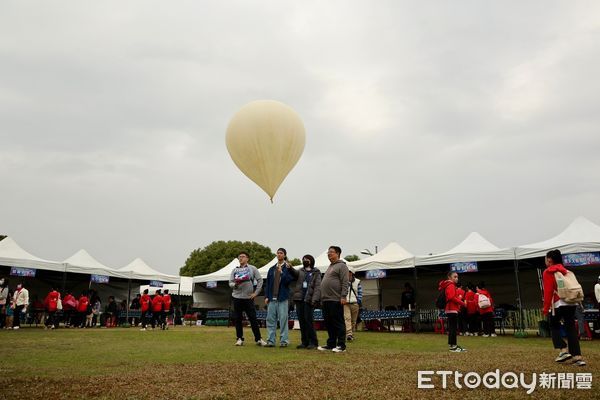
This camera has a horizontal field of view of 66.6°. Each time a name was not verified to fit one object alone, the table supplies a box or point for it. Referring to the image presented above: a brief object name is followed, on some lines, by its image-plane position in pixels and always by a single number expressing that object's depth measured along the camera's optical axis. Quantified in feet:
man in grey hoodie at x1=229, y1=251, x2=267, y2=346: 27.30
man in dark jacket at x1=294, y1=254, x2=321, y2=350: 25.46
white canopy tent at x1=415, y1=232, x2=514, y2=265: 46.32
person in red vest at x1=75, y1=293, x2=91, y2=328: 59.88
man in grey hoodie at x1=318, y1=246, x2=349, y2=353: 23.77
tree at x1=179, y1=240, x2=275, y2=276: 167.43
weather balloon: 35.81
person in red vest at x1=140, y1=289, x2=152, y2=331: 52.84
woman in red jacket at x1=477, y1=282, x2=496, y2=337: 44.07
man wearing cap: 33.99
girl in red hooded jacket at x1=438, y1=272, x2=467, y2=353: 25.32
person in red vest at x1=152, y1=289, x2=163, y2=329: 52.01
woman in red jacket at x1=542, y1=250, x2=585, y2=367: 18.83
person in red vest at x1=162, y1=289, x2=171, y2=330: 52.03
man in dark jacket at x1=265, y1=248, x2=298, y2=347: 26.37
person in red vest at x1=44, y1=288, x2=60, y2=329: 53.31
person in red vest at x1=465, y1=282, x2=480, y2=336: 45.16
